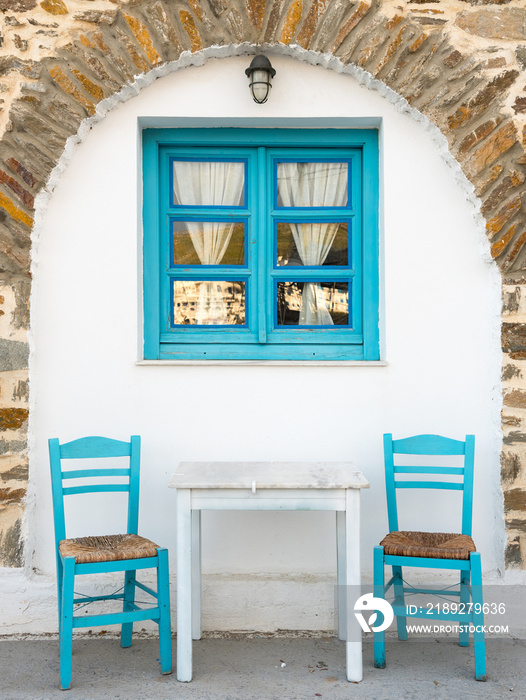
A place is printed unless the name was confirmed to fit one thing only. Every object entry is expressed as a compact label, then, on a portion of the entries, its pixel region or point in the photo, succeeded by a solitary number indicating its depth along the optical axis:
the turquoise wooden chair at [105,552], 2.68
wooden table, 2.72
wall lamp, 3.26
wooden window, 3.55
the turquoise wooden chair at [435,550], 2.77
